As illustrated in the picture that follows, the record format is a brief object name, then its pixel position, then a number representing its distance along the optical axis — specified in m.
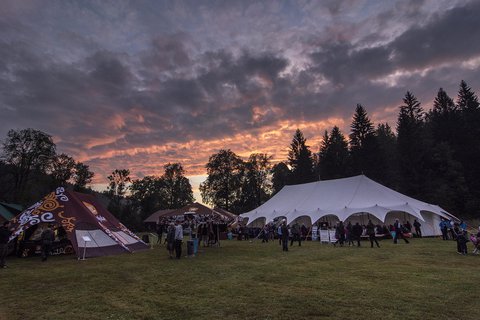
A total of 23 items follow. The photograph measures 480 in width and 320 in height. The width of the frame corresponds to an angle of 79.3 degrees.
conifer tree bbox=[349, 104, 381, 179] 44.16
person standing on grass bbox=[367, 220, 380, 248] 15.68
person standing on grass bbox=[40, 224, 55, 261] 12.32
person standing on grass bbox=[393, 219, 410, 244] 17.84
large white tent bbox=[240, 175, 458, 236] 20.61
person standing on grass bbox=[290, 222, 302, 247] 19.14
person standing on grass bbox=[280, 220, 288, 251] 15.14
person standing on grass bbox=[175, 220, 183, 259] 12.55
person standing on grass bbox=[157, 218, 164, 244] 21.11
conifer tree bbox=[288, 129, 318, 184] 57.00
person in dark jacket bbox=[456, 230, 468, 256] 11.77
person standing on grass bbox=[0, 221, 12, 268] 10.25
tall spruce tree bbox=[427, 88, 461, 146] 42.50
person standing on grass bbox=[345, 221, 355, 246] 17.35
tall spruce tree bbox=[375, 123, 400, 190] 43.53
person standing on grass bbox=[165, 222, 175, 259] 12.80
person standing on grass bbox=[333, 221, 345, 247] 17.11
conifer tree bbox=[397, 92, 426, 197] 39.06
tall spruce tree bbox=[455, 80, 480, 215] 36.96
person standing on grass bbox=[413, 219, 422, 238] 20.42
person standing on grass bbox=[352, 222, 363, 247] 16.56
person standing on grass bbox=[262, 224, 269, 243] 22.70
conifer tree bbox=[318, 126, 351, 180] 49.92
